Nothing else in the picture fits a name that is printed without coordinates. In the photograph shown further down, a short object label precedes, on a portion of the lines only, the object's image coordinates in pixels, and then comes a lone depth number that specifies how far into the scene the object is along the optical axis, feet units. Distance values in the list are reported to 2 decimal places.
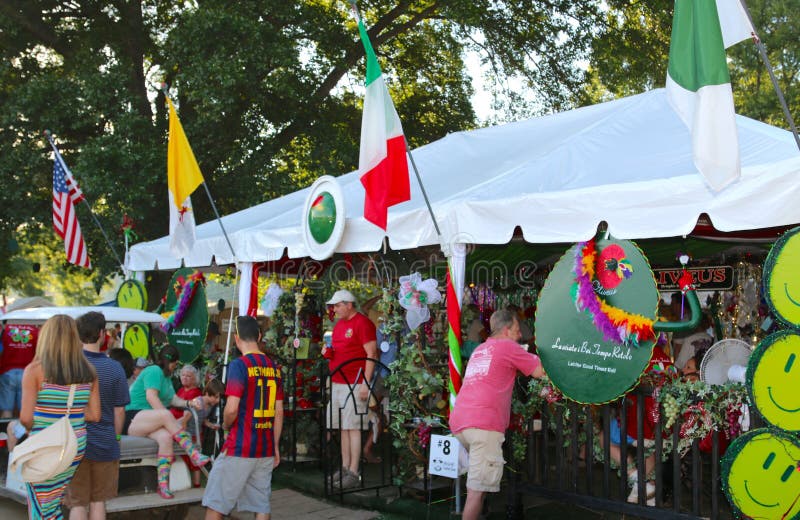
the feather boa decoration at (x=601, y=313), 15.71
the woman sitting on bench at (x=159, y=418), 19.01
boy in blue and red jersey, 15.80
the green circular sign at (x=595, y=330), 15.85
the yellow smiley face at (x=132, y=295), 33.30
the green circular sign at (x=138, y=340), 32.07
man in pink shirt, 16.60
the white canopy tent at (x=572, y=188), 14.55
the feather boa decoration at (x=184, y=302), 30.81
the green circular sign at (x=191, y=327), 30.45
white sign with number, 18.49
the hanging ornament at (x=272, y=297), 28.55
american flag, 34.63
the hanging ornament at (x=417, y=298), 20.58
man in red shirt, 22.38
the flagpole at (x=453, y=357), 19.02
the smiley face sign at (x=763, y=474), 13.73
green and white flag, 13.64
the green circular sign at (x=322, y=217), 22.17
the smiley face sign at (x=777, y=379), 13.66
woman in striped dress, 14.34
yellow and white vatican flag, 26.66
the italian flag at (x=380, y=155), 18.63
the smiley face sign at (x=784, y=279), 13.69
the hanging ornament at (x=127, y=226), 34.71
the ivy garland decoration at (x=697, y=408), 15.23
